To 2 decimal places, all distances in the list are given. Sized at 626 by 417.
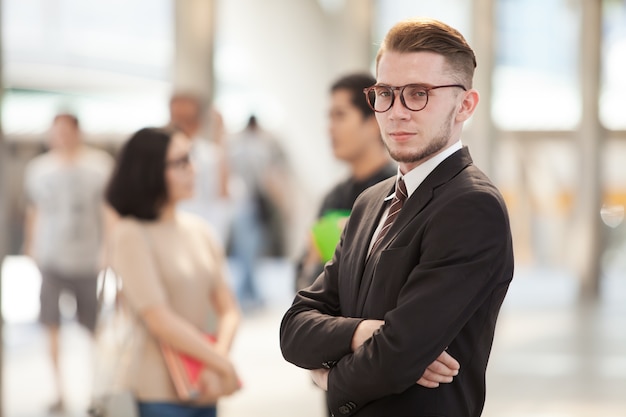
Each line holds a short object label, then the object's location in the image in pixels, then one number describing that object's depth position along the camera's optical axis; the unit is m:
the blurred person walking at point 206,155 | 9.05
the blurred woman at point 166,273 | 4.72
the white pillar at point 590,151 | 18.43
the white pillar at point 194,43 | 11.24
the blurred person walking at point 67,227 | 8.96
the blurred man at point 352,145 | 5.27
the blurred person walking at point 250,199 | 14.63
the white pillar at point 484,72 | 15.09
